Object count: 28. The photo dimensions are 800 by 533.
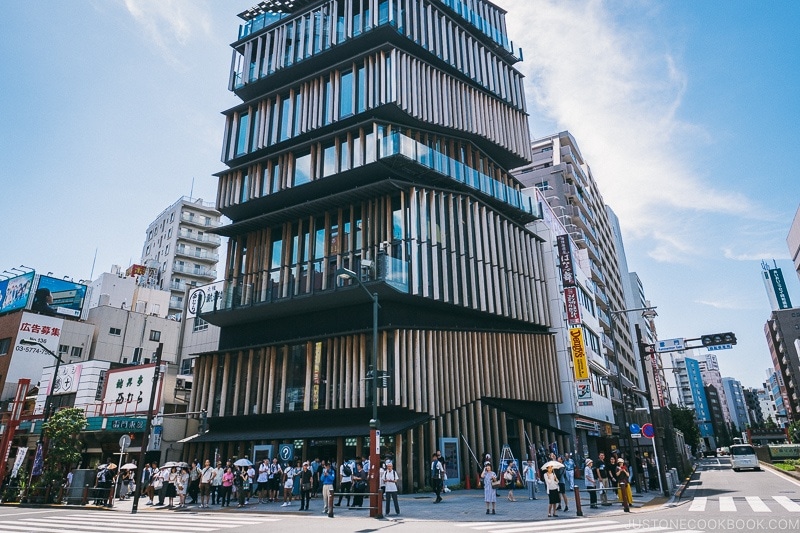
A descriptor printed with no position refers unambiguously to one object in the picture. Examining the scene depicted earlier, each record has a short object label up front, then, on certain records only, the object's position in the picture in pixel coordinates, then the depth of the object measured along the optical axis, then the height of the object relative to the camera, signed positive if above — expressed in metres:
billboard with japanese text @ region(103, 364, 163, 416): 33.44 +4.30
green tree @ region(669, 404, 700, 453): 70.06 +2.89
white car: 39.00 -1.14
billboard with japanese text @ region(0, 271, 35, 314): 45.50 +14.75
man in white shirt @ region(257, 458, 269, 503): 20.44 -0.89
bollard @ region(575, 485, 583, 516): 14.81 -1.69
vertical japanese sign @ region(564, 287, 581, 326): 33.72 +9.11
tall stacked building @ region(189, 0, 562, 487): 25.91 +11.68
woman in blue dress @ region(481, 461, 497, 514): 15.42 -1.18
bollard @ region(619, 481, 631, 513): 15.70 -1.45
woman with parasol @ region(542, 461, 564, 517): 14.88 -1.11
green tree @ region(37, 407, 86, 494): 21.97 +0.48
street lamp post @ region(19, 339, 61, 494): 22.58 +2.09
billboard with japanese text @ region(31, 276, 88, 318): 45.59 +14.16
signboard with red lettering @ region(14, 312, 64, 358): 43.12 +10.50
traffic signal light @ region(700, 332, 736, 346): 25.20 +5.06
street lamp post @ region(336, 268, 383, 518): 15.02 -0.36
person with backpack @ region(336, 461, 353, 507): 19.53 -1.00
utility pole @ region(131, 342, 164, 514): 18.94 +0.11
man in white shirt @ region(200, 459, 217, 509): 20.05 -1.09
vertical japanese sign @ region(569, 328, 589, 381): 32.16 +5.62
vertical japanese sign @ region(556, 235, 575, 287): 35.47 +12.63
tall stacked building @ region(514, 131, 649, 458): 41.84 +22.55
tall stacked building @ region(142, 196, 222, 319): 67.44 +27.52
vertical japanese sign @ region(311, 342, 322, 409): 26.75 +3.95
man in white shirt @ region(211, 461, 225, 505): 20.02 -1.06
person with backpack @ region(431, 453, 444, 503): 18.27 -0.90
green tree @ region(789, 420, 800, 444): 65.81 +1.18
